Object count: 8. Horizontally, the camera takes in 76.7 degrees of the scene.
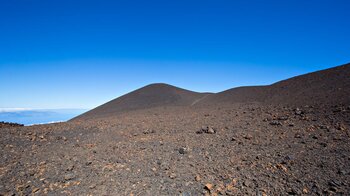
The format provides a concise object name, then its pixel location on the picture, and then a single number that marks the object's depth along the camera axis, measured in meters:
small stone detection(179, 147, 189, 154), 4.77
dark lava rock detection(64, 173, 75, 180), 3.57
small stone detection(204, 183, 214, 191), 3.19
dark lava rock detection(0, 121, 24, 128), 10.98
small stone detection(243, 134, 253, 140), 5.61
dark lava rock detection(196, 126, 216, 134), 6.55
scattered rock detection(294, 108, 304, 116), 7.90
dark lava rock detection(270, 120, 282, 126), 6.83
